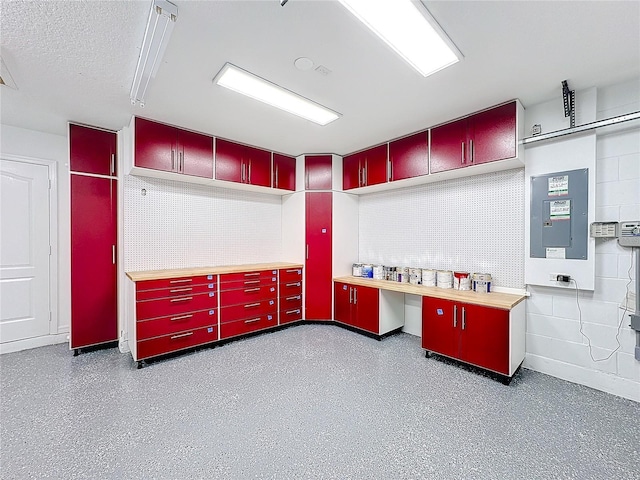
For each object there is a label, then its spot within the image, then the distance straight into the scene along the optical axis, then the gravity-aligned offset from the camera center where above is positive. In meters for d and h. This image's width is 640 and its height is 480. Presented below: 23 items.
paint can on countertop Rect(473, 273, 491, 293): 3.17 -0.52
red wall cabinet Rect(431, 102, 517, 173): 2.77 +1.05
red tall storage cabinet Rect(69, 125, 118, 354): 3.30 +0.00
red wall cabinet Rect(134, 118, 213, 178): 3.17 +1.07
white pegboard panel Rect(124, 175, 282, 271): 3.50 +0.17
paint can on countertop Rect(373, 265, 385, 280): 4.17 -0.53
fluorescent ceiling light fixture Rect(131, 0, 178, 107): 1.61 +1.29
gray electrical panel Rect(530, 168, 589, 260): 2.57 +0.21
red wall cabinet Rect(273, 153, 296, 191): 4.40 +1.05
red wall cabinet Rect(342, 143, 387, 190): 3.96 +1.05
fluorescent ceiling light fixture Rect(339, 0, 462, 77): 1.64 +1.36
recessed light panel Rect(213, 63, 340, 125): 2.34 +1.36
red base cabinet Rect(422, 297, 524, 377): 2.60 -0.98
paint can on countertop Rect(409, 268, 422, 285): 3.77 -0.53
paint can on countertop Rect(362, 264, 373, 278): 4.27 -0.52
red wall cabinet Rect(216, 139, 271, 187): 3.79 +1.06
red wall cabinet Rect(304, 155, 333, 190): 4.48 +1.06
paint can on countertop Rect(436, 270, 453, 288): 3.49 -0.53
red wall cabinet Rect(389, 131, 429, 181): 3.44 +1.04
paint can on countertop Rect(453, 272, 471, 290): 3.31 -0.52
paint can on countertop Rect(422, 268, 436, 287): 3.58 -0.53
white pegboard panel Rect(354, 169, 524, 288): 3.11 +0.14
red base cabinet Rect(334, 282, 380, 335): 3.75 -0.99
